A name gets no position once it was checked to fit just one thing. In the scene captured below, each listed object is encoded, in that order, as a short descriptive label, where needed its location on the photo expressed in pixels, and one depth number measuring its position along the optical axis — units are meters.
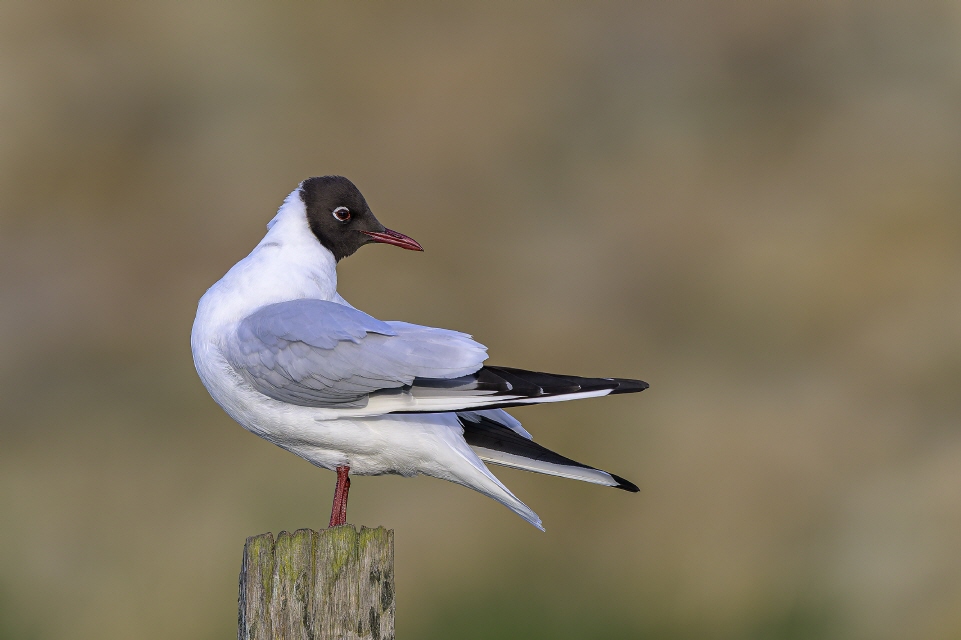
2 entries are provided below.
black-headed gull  6.85
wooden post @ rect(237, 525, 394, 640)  6.23
